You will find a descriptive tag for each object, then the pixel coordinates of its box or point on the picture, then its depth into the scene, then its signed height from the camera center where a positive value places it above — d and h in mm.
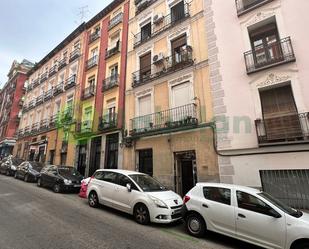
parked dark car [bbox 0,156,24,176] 18894 +1020
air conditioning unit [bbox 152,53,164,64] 13033 +6823
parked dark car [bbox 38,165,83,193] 11680 -86
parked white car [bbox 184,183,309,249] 4699 -984
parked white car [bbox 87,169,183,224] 6723 -658
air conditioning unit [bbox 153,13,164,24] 13998 +9729
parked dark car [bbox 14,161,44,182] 15263 +431
